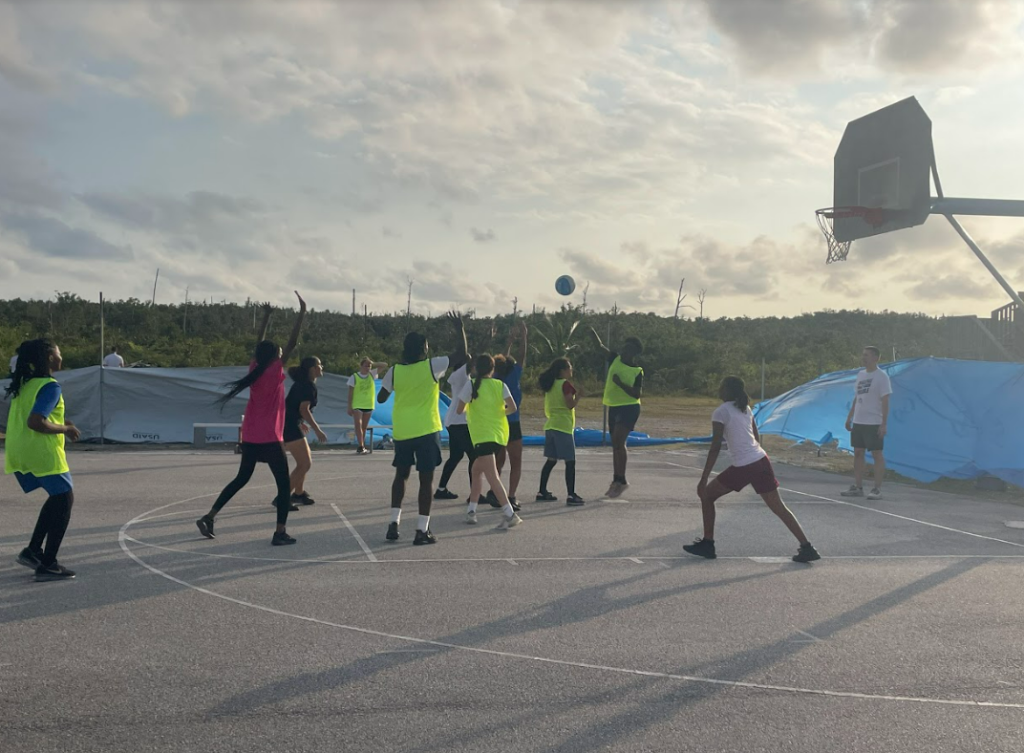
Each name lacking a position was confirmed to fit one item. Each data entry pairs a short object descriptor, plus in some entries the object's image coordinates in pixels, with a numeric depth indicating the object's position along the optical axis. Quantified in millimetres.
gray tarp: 20688
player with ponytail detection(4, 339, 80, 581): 7301
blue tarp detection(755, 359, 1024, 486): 15648
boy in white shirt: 13159
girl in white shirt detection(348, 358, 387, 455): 19031
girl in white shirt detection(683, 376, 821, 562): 8555
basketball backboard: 17781
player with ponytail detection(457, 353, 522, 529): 10273
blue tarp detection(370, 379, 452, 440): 21620
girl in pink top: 9055
